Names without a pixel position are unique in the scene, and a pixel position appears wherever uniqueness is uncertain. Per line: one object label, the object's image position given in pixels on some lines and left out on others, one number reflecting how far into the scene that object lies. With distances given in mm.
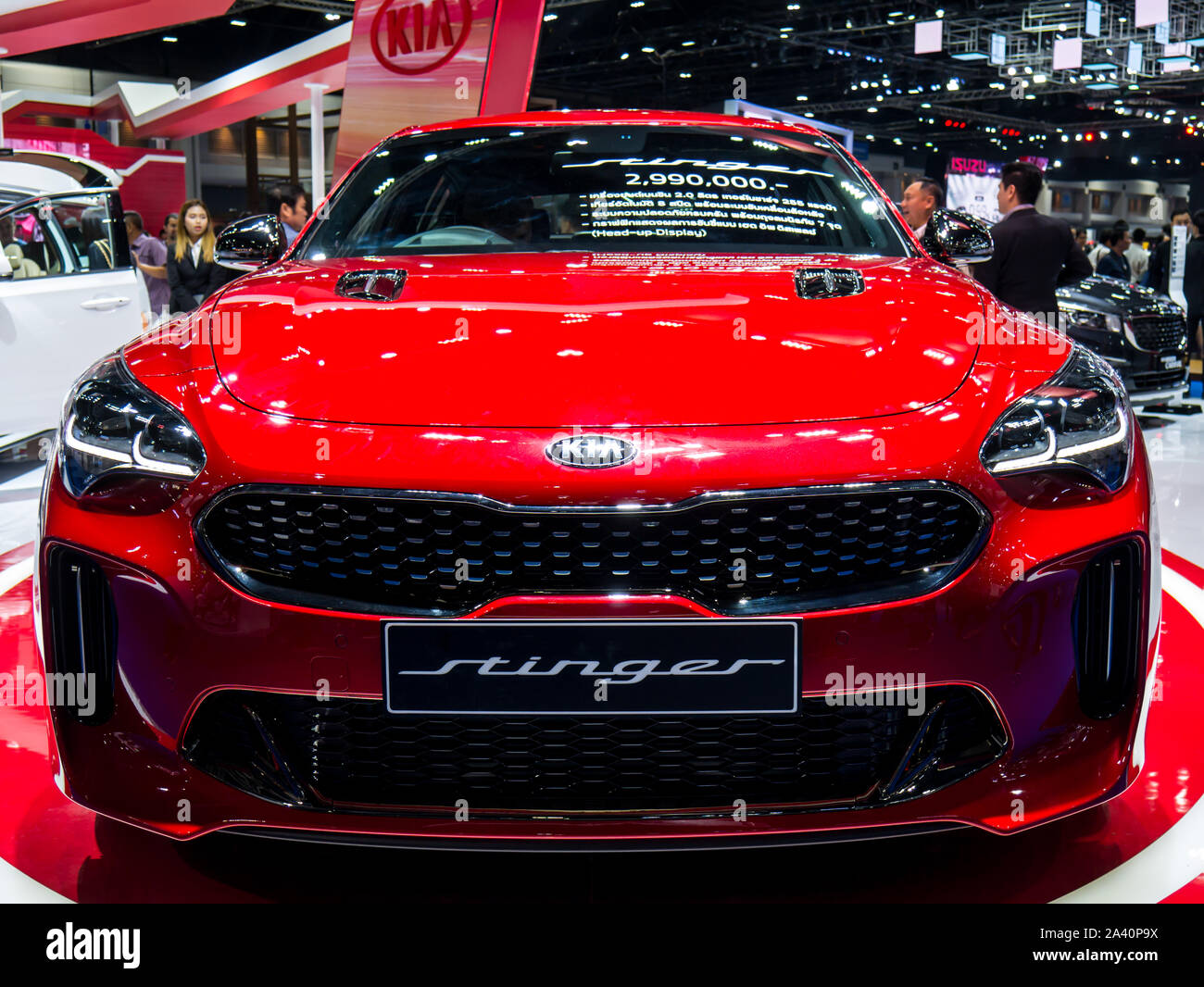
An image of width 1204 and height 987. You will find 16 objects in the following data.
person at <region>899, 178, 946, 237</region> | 6031
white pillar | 7816
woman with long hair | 6930
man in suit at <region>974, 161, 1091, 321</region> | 5676
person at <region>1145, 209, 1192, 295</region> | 11031
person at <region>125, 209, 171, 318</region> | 8723
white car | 4656
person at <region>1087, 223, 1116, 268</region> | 10889
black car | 6699
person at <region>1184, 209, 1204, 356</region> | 8477
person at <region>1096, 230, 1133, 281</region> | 10242
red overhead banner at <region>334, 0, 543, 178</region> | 6062
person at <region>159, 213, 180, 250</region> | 9703
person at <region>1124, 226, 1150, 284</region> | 13706
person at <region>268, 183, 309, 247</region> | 6926
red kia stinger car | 1380
